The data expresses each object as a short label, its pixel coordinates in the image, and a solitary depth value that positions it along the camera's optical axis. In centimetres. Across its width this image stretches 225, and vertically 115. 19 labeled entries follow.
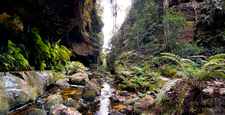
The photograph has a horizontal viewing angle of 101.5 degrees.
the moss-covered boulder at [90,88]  388
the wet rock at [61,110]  182
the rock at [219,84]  146
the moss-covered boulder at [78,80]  512
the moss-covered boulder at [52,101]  236
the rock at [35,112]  196
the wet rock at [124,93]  390
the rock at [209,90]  140
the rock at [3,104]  169
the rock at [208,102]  134
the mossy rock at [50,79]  356
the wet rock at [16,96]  188
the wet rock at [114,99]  329
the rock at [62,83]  434
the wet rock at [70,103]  257
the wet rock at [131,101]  288
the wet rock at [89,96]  333
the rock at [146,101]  215
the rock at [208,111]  125
